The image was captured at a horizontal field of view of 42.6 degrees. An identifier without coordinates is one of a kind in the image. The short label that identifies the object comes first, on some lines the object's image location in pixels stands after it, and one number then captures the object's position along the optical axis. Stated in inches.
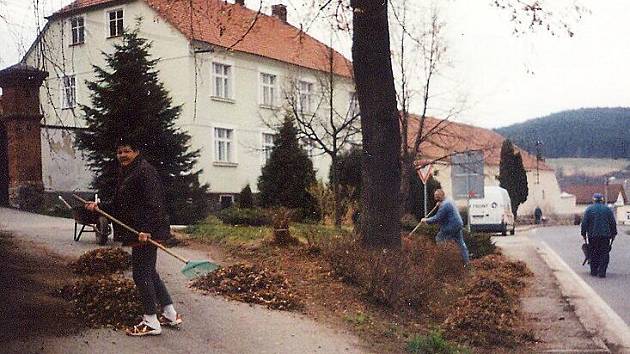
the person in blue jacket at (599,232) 608.4
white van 1082.1
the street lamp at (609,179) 379.7
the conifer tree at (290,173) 449.4
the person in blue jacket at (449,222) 564.4
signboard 709.9
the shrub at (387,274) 368.2
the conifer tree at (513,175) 681.3
